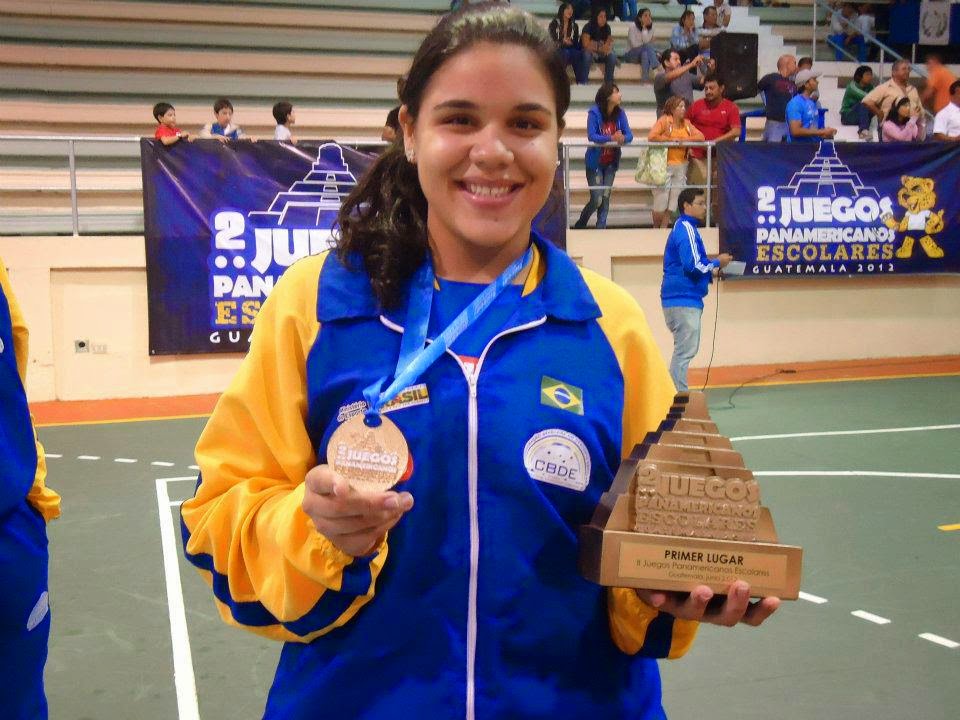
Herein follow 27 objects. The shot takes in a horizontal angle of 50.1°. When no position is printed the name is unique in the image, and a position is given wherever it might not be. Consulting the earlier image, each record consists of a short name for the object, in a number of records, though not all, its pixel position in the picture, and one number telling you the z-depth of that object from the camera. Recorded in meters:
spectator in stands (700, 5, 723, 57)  16.22
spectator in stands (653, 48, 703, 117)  14.58
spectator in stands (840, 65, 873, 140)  15.63
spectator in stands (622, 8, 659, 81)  16.33
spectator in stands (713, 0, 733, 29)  16.89
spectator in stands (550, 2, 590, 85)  15.39
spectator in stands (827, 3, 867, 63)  18.19
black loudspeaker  15.53
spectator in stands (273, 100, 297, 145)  12.02
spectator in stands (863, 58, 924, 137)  14.76
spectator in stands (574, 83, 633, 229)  12.65
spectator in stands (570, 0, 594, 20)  16.64
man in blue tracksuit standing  9.40
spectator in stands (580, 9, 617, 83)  15.67
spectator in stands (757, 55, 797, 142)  14.41
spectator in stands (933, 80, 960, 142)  14.04
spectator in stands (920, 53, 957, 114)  15.75
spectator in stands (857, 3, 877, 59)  18.09
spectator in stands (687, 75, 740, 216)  13.44
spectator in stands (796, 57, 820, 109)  15.41
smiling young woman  1.46
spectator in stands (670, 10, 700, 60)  16.01
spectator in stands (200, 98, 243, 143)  12.02
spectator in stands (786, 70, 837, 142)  13.52
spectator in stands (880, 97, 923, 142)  14.12
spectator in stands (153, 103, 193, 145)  11.03
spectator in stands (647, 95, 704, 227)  12.70
